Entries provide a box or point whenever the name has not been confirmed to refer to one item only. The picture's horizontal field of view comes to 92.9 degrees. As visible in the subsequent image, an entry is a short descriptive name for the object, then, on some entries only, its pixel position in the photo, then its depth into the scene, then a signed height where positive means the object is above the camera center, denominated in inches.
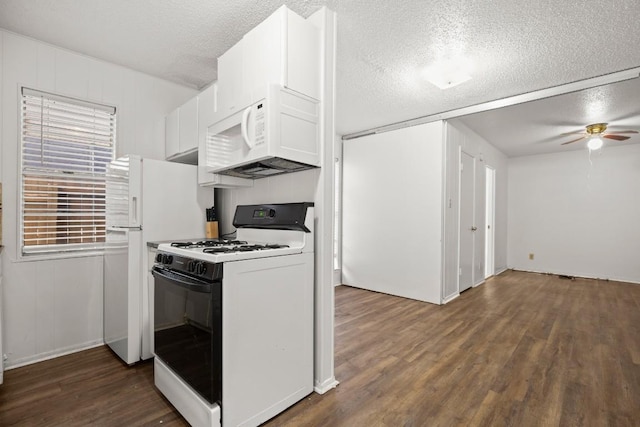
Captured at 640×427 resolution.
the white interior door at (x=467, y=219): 173.8 -2.4
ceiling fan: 162.6 +45.9
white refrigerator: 89.2 -5.3
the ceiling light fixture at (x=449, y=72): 104.7 +51.6
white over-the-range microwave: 66.4 +18.9
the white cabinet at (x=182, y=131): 102.0 +29.1
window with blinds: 93.1 +13.7
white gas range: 58.2 -23.6
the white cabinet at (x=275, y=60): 67.7 +36.7
